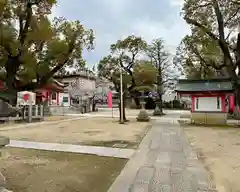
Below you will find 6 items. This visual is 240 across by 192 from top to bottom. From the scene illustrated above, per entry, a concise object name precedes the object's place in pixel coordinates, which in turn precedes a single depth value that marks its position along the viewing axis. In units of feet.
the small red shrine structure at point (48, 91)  67.57
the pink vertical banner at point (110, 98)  54.40
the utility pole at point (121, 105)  43.89
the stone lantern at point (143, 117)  47.79
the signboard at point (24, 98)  44.93
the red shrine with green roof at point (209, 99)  41.69
